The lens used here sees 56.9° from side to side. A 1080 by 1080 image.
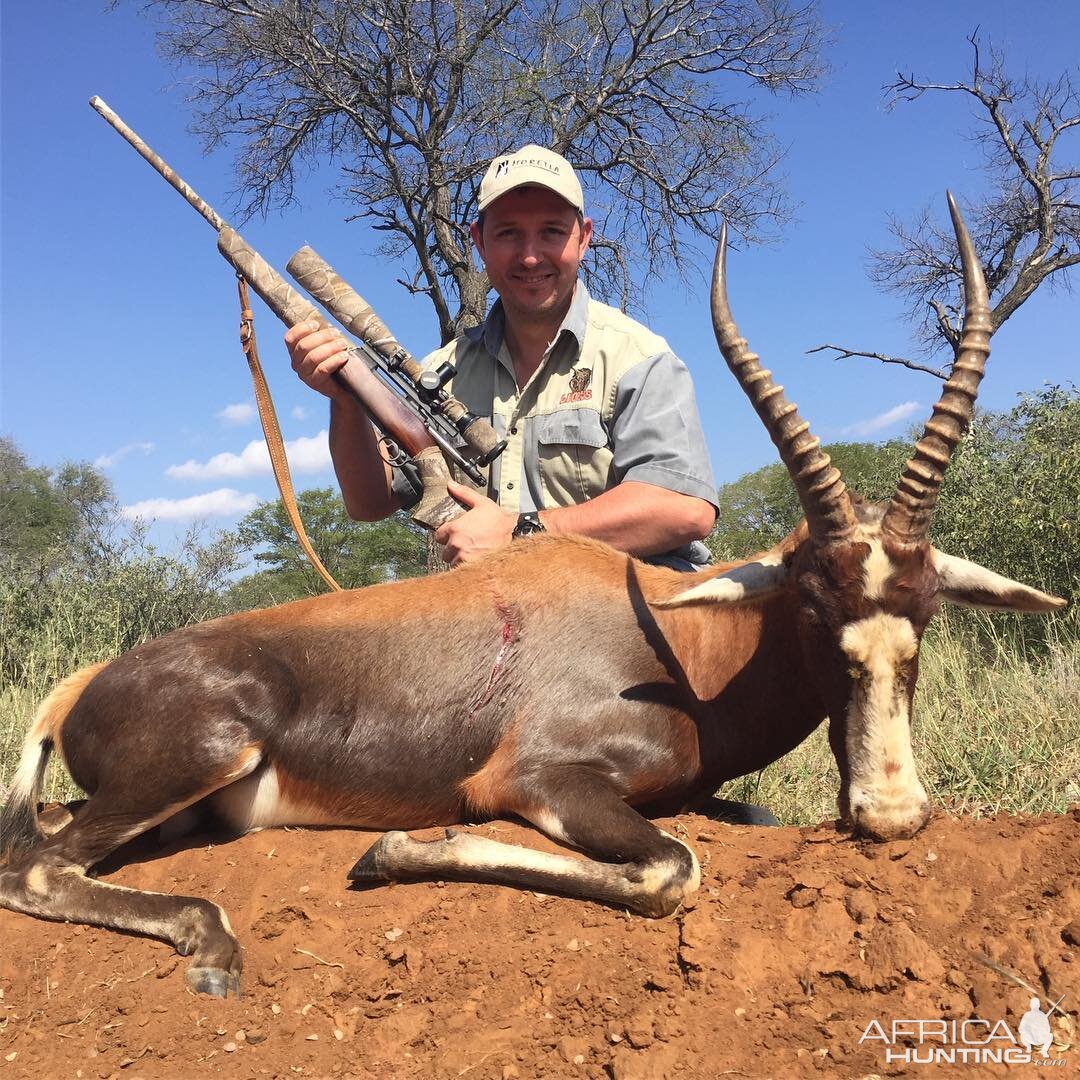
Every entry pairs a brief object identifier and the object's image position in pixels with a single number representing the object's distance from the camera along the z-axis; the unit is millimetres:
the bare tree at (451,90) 13812
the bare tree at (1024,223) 15805
